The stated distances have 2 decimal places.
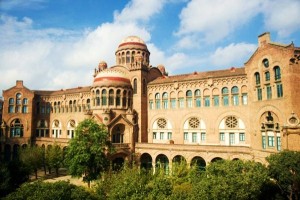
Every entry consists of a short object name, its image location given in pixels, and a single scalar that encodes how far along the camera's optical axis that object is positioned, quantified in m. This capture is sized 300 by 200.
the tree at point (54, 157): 46.80
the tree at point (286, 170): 24.03
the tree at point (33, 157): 44.88
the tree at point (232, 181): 19.72
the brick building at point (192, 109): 32.25
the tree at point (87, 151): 36.16
